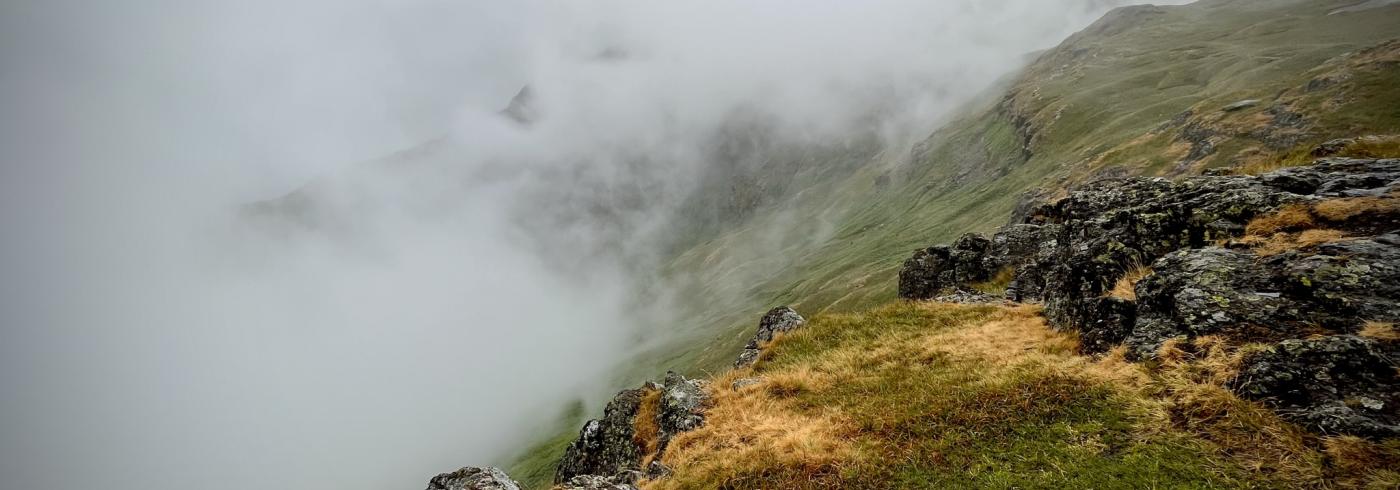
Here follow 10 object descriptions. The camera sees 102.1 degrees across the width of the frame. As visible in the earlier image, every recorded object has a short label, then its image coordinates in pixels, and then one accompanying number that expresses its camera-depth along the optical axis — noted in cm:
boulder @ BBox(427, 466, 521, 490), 1731
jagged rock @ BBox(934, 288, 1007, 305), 2898
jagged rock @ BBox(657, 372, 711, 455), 1947
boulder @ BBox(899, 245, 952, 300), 3994
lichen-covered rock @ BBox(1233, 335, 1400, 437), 1012
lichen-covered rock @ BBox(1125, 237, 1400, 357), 1252
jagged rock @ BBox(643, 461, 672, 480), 1635
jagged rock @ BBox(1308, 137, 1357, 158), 2303
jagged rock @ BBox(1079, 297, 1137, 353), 1600
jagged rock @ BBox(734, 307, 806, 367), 2803
